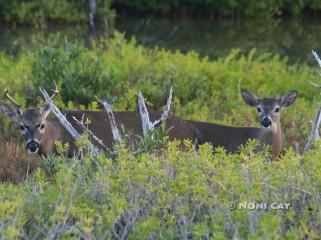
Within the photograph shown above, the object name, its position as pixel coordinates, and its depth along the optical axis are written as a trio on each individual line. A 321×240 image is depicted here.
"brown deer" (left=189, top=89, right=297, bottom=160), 20.19
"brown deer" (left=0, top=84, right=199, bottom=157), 19.16
